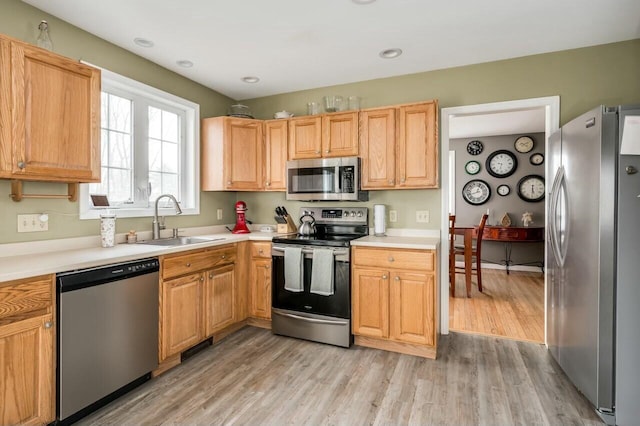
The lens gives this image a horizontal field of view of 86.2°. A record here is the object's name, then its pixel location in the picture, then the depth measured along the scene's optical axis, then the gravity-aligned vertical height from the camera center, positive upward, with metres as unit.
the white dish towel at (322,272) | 2.99 -0.56
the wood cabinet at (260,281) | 3.35 -0.72
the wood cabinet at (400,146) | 3.02 +0.57
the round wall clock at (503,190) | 6.27 +0.35
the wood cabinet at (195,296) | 2.50 -0.72
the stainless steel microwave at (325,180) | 3.27 +0.28
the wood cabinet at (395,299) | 2.74 -0.76
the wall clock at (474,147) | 6.46 +1.17
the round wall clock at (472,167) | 6.48 +0.79
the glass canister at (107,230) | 2.51 -0.16
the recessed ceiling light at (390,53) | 2.88 +1.33
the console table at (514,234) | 5.71 -0.43
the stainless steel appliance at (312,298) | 2.97 -0.81
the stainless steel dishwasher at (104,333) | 1.85 -0.75
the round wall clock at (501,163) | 6.23 +0.84
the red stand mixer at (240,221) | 3.74 -0.14
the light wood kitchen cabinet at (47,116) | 1.86 +0.55
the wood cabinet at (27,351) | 1.62 -0.71
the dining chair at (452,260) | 4.50 -0.68
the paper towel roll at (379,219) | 3.33 -0.11
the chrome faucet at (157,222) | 2.94 -0.12
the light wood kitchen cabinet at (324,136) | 3.32 +0.73
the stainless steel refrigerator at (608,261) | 1.86 -0.30
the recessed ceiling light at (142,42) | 2.66 +1.31
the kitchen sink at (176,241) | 2.90 -0.30
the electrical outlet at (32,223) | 2.18 -0.10
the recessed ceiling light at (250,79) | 3.49 +1.33
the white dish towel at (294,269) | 3.10 -0.55
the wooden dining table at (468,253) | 4.52 -0.59
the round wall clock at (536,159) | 6.05 +0.89
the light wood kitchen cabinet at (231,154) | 3.56 +0.58
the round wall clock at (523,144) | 6.10 +1.16
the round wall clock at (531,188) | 6.04 +0.37
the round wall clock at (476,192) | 6.42 +0.32
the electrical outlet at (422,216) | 3.31 -0.07
